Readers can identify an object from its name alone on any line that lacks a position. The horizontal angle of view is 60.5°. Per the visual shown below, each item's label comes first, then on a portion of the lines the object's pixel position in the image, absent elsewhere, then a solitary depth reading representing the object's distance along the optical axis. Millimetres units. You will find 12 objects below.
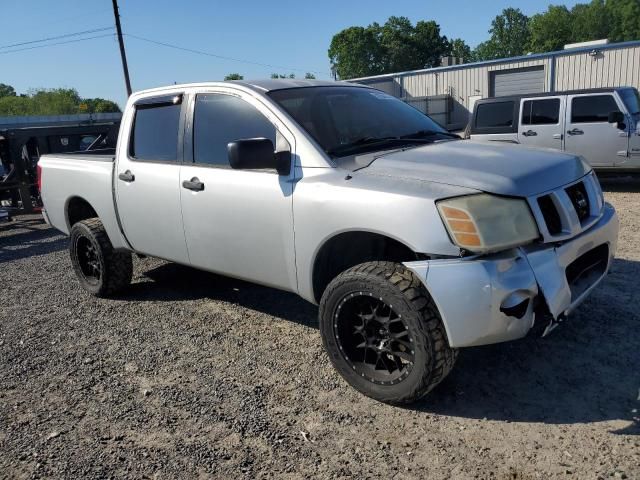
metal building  26562
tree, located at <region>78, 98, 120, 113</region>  99125
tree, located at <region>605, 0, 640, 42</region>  94625
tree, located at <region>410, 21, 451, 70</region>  101562
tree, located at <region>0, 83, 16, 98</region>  131250
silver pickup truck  2752
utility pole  30328
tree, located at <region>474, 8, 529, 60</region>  113062
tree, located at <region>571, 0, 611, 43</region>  97625
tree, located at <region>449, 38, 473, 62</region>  112188
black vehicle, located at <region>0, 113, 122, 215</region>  10430
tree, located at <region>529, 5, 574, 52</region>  95000
